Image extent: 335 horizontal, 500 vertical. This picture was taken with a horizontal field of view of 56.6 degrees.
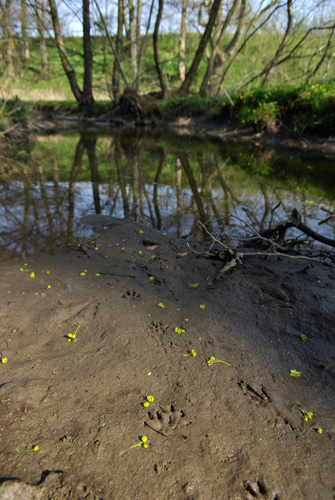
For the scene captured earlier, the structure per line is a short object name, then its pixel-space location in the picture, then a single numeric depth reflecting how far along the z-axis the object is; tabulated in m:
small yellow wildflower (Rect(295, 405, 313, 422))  1.70
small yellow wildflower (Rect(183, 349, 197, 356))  2.08
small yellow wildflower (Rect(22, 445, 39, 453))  1.44
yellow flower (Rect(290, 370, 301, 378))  1.97
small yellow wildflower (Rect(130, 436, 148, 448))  1.50
